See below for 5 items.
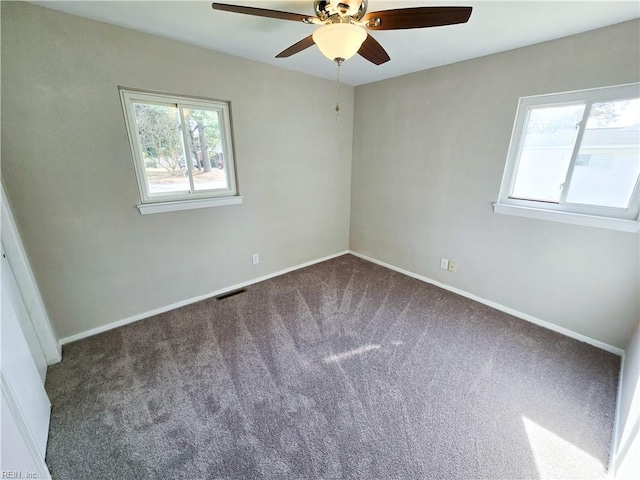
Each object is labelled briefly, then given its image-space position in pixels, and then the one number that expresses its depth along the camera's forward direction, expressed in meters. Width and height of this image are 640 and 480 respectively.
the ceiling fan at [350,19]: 1.18
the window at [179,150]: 2.10
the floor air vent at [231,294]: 2.72
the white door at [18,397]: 1.01
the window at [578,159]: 1.79
